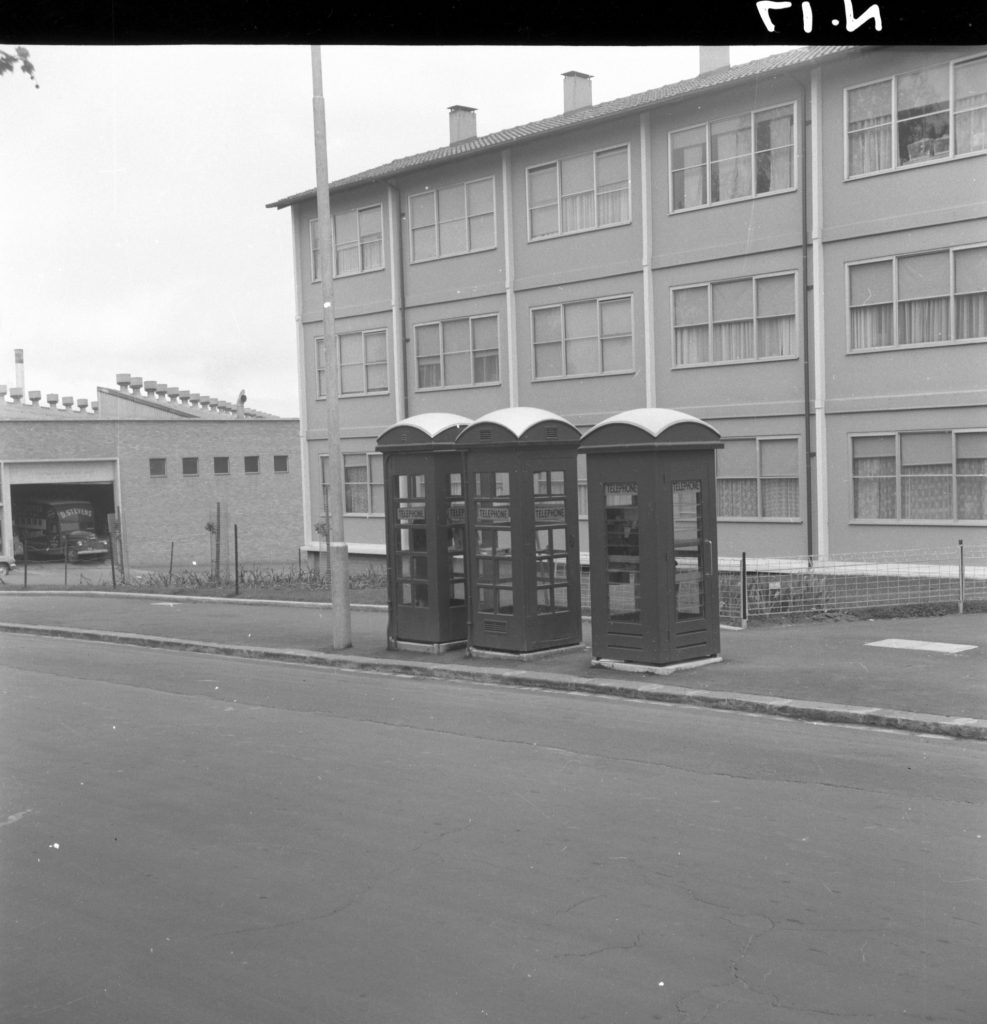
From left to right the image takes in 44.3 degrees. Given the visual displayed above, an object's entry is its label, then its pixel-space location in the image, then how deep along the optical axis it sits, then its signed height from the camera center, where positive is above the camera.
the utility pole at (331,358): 15.38 +1.53
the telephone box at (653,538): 12.22 -0.72
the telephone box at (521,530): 13.45 -0.66
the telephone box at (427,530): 14.40 -0.66
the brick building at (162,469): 50.19 +0.60
